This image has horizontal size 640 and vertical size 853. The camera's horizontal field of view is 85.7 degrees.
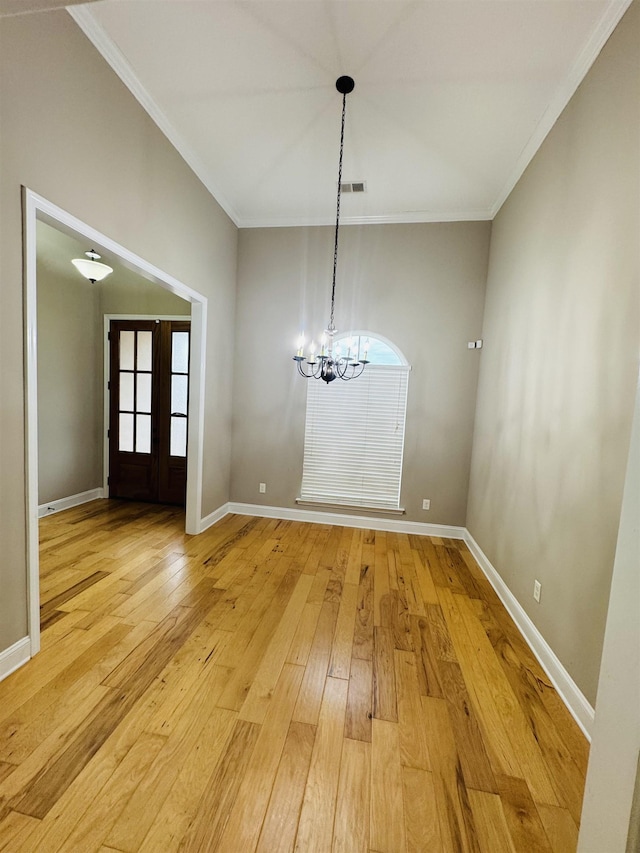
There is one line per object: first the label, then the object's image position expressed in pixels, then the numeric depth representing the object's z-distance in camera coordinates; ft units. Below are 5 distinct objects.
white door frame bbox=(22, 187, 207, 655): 5.52
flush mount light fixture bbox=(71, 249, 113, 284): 10.86
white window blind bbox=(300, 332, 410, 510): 12.69
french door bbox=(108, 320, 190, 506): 14.24
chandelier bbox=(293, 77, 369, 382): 8.87
